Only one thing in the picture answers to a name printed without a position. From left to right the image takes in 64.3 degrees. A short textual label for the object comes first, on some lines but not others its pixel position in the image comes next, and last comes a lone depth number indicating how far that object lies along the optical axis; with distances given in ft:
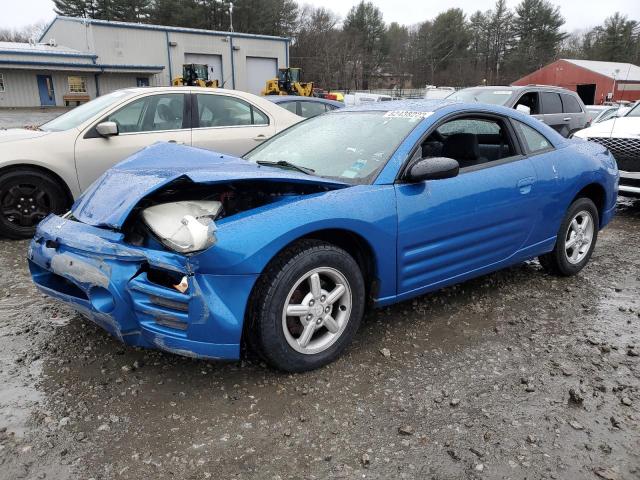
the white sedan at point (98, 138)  17.06
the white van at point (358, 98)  87.24
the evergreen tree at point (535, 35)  226.38
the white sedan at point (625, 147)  21.94
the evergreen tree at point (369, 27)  225.97
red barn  151.32
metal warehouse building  97.91
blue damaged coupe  7.95
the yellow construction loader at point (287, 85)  80.79
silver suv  30.86
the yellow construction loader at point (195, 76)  75.87
